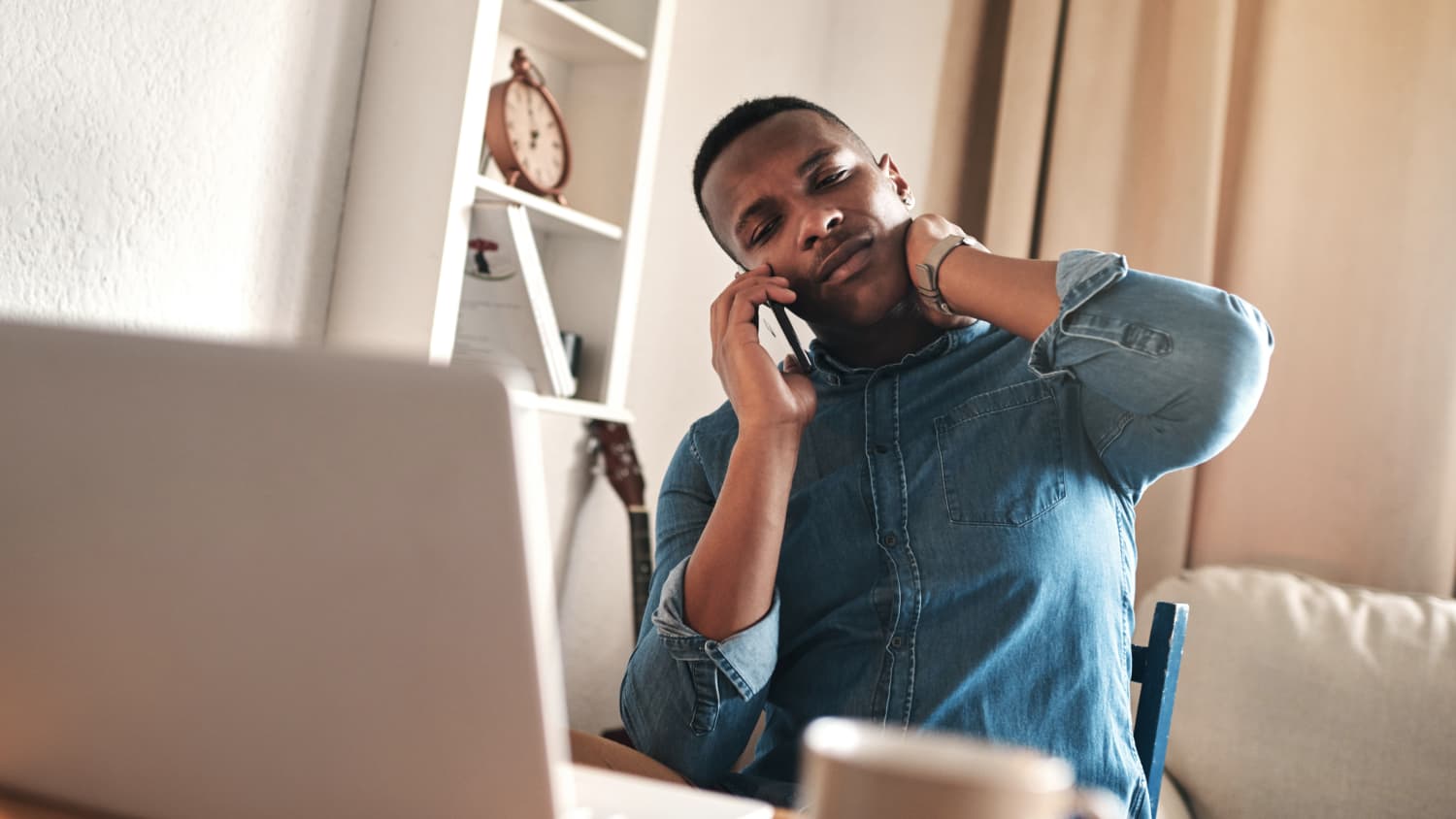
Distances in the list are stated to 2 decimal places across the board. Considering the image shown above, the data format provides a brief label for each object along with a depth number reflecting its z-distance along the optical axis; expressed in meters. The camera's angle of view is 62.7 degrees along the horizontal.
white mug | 0.34
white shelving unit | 1.54
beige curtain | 2.04
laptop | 0.44
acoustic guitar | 2.08
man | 1.04
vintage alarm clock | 1.68
